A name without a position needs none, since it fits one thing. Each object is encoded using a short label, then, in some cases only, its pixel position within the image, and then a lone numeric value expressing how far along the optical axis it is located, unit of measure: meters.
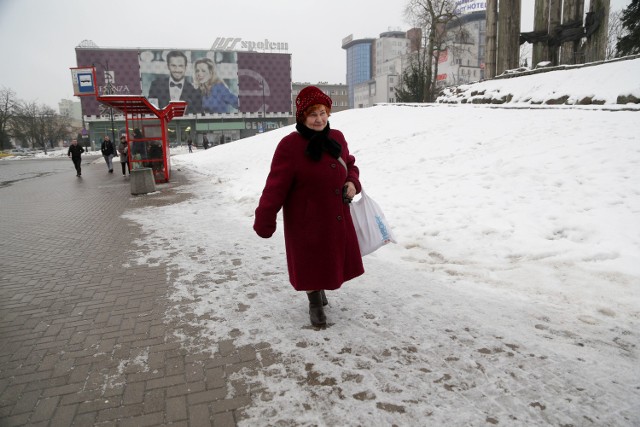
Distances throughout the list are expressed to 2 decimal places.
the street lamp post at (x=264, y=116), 85.79
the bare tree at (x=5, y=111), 56.81
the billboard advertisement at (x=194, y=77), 79.88
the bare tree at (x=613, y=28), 35.54
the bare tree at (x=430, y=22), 29.31
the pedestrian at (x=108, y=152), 19.94
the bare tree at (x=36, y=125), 65.94
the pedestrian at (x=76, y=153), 17.77
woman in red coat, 3.07
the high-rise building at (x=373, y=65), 111.12
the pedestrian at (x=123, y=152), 17.51
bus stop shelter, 14.05
